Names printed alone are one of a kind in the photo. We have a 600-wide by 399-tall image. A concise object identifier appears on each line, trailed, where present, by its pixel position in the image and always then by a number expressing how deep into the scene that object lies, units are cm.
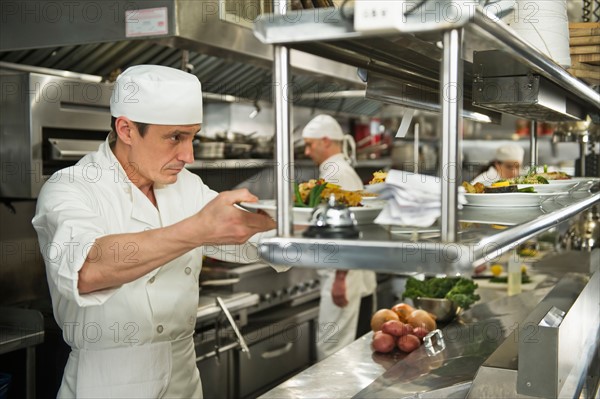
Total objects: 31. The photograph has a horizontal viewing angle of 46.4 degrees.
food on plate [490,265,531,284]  478
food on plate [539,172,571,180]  267
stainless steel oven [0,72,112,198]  330
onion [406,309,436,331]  320
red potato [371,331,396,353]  303
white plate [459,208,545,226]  146
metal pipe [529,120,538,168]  339
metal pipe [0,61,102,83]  357
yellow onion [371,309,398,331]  325
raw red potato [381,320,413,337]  307
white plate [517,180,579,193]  199
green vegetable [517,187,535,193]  183
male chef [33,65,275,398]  210
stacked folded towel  127
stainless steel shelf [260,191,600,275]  115
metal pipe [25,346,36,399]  303
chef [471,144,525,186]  740
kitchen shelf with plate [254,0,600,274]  114
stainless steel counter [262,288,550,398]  243
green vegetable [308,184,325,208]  150
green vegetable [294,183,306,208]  152
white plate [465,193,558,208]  165
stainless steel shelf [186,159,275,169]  446
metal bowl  341
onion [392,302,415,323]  329
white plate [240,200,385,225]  137
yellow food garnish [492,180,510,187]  188
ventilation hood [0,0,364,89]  266
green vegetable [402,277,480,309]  351
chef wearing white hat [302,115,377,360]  521
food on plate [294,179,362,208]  151
